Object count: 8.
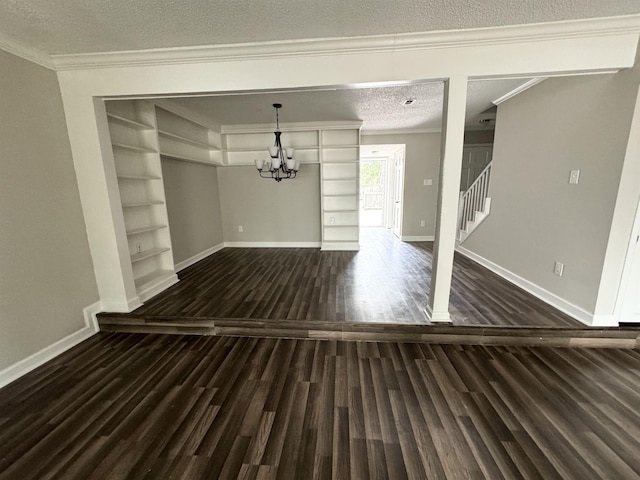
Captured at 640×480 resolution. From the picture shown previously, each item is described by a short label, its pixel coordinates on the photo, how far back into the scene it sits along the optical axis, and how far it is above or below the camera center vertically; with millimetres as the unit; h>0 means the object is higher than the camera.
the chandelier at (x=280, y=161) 4086 +492
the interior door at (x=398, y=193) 6152 -102
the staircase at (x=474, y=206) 4238 -318
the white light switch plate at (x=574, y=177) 2590 +91
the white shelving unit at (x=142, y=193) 3098 -4
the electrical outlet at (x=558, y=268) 2768 -862
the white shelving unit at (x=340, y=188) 5129 +36
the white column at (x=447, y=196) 2191 -69
